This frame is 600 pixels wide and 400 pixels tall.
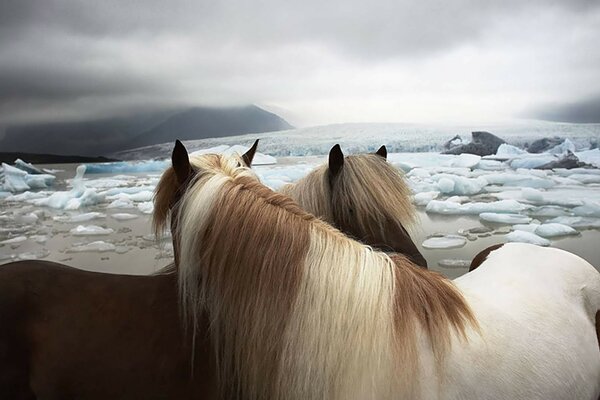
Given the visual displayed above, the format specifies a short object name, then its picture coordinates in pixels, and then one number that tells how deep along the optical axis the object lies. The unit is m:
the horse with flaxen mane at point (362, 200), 1.16
